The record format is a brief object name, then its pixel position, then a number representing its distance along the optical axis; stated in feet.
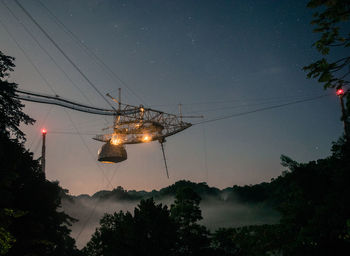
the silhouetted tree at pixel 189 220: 105.70
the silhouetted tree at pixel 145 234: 84.02
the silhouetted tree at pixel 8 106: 63.00
